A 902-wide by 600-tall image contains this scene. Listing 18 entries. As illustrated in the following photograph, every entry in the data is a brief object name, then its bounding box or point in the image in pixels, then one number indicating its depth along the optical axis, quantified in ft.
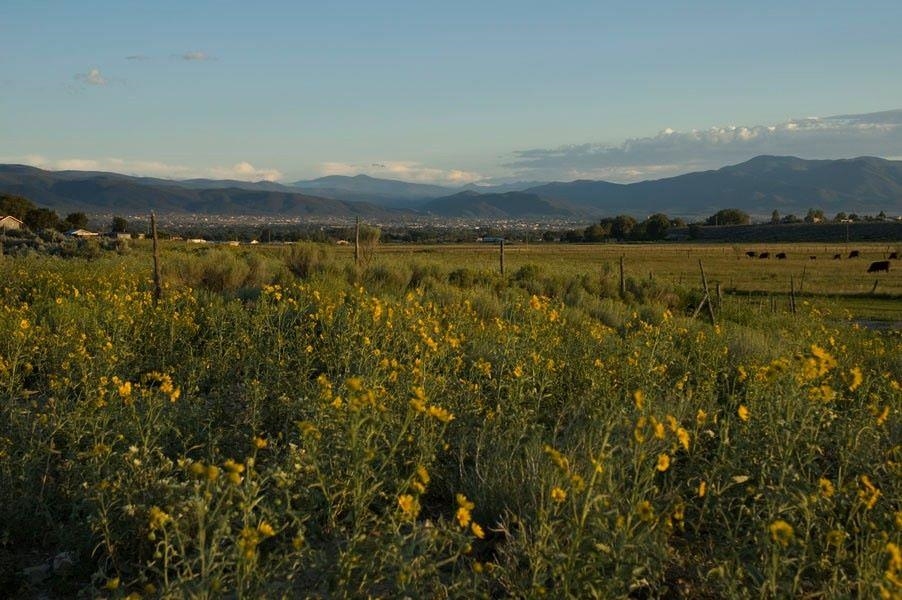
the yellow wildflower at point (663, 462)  11.96
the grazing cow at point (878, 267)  156.46
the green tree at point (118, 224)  256.32
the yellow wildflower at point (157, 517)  11.51
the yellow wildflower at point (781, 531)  10.57
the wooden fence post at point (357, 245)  63.03
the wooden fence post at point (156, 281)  42.85
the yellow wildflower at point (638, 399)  13.11
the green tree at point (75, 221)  280.10
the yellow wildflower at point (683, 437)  12.47
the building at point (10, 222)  198.00
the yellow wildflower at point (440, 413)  13.43
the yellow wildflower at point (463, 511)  11.20
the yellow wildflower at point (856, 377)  16.08
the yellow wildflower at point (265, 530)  10.96
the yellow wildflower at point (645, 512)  11.31
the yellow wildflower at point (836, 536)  11.62
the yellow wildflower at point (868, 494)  12.51
